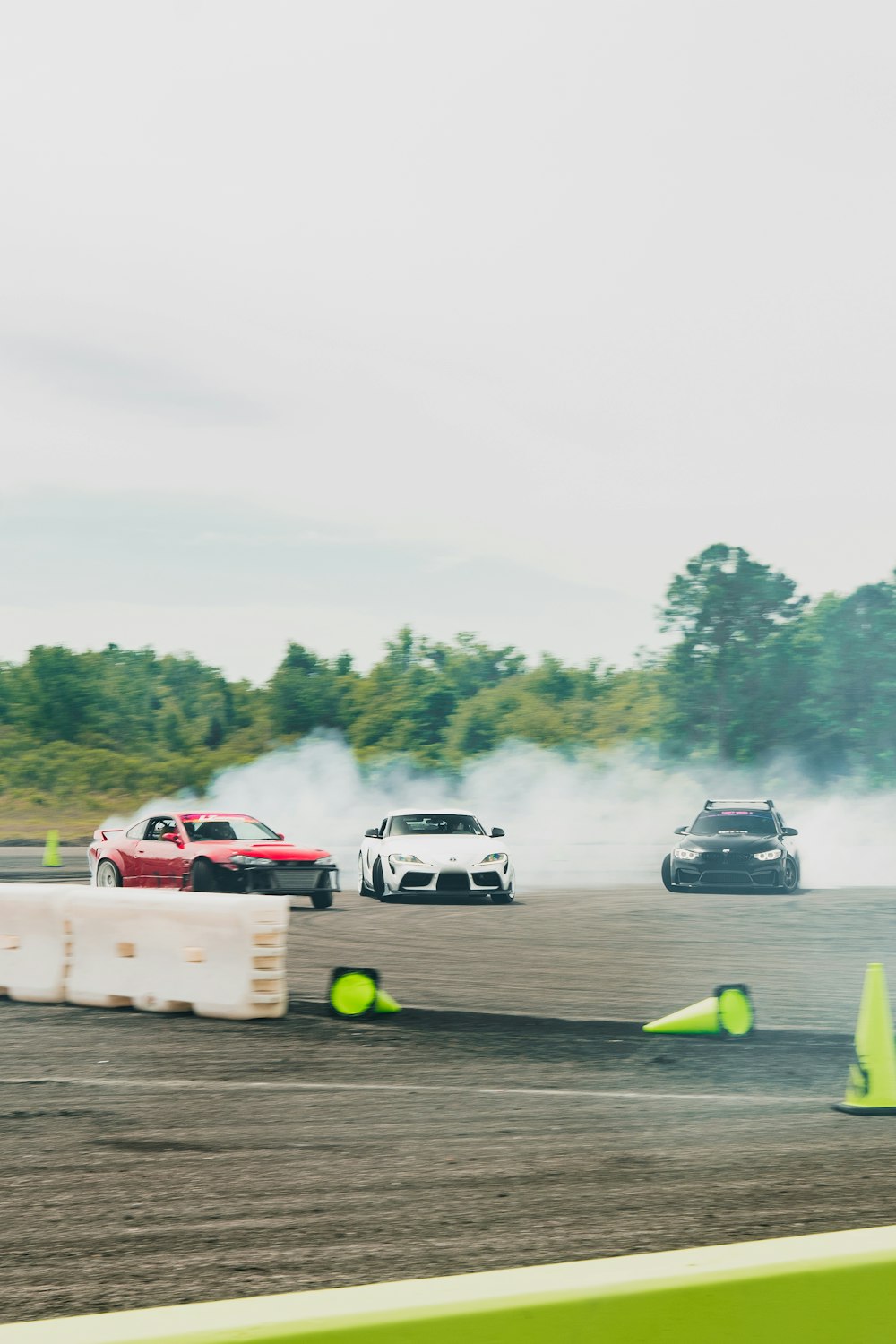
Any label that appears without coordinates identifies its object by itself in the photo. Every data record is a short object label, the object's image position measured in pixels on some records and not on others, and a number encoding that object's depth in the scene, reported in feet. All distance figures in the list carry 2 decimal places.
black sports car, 143.23
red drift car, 115.55
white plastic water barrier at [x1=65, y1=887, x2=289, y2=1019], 64.85
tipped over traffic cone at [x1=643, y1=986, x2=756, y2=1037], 60.75
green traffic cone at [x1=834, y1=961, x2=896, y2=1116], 46.80
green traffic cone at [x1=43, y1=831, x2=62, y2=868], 193.36
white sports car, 126.93
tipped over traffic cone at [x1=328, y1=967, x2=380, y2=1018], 65.10
